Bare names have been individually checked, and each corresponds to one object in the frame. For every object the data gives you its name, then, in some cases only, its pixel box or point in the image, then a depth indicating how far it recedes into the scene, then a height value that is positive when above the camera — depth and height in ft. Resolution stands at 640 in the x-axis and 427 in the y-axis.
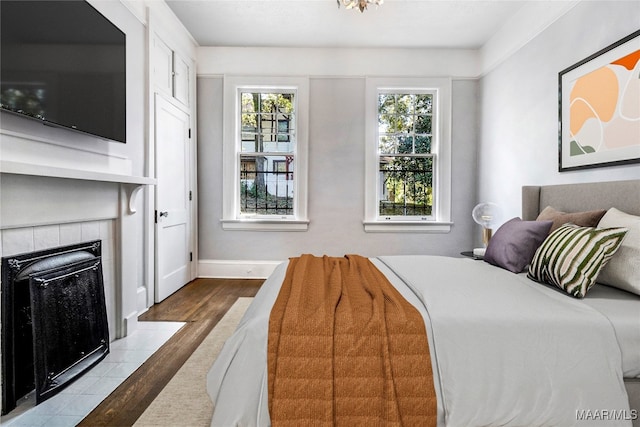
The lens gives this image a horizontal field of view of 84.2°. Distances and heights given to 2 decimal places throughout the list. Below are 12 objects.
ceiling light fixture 8.23 +4.70
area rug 5.22 -3.19
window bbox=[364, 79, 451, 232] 14.24 +1.97
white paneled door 11.19 +0.15
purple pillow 6.94 -0.79
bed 4.03 -1.89
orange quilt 3.94 -1.88
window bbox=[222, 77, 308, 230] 14.17 +2.02
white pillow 5.26 -0.91
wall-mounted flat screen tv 5.30 +2.45
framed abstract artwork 7.14 +2.17
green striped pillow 5.24 -0.81
